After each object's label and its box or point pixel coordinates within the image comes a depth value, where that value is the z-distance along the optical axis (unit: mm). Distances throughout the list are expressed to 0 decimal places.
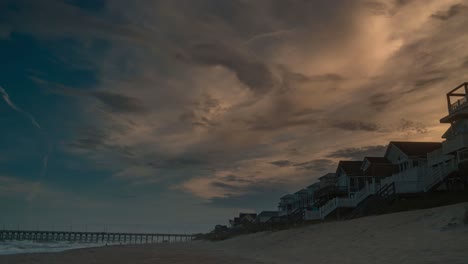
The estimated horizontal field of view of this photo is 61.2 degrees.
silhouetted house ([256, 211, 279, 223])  109156
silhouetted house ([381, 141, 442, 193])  31609
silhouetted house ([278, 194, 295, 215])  89675
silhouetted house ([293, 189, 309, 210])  81125
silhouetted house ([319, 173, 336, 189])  60984
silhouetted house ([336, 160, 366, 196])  52509
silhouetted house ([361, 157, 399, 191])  49531
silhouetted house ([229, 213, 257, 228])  126131
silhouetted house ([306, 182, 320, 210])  75688
